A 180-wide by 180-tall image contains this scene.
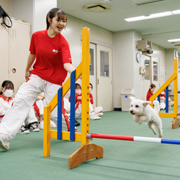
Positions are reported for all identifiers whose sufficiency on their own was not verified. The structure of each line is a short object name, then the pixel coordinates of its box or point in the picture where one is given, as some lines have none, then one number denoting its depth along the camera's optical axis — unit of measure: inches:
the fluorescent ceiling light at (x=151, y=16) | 241.4
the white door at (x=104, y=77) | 284.8
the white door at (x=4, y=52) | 152.5
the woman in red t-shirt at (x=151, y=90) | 265.4
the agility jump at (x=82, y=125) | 71.0
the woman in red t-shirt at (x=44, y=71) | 84.9
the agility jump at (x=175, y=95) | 149.6
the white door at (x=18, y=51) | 159.2
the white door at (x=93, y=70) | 273.6
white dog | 89.6
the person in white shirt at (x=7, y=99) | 133.8
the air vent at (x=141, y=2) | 203.6
